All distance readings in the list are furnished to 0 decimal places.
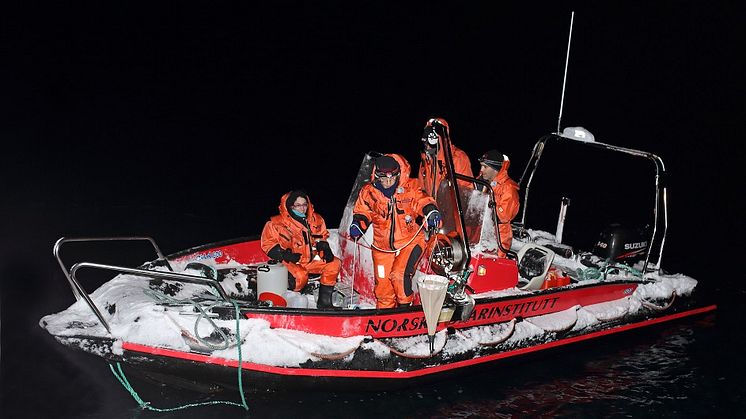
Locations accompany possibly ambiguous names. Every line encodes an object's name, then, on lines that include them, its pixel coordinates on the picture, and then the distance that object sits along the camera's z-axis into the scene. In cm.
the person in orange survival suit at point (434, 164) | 707
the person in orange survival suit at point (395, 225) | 597
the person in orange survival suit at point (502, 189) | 696
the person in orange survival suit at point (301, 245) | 629
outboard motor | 750
